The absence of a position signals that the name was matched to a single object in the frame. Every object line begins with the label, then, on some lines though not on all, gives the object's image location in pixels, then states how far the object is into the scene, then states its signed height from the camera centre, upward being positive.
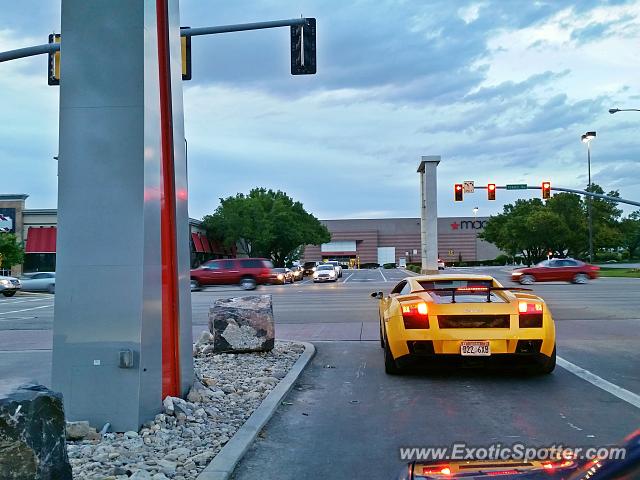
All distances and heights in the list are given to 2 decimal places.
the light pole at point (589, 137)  47.47 +7.91
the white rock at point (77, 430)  5.66 -1.51
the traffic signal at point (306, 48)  13.83 +4.28
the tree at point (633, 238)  99.13 +1.22
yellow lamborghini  8.13 -1.02
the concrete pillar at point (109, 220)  5.99 +0.32
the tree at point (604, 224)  69.81 +2.62
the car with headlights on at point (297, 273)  55.94 -1.92
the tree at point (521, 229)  69.94 +2.19
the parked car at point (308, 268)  75.25 -2.00
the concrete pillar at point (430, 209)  63.50 +3.90
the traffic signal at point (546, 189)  38.78 +3.44
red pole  6.75 +0.36
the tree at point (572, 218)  69.38 +3.06
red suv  39.47 -1.27
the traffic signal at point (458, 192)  40.66 +3.53
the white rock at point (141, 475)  4.68 -1.59
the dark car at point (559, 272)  37.50 -1.44
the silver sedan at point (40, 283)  41.25 -1.72
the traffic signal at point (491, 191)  40.62 +3.55
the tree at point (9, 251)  46.94 +0.35
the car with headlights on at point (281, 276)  43.78 -1.73
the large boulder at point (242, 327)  10.59 -1.19
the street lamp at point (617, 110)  33.12 +7.04
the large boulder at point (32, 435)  3.53 -0.99
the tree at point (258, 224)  69.31 +3.06
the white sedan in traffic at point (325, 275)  50.19 -1.83
